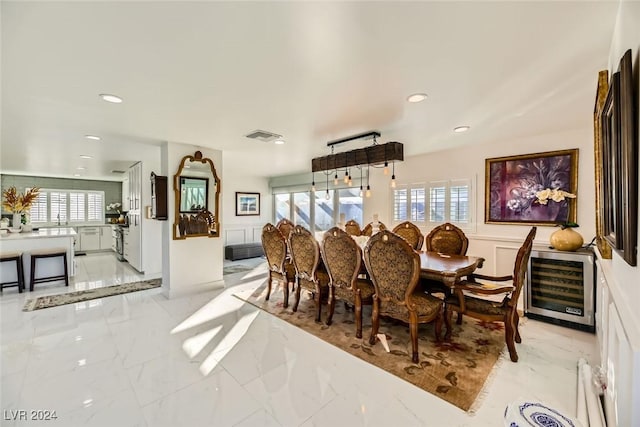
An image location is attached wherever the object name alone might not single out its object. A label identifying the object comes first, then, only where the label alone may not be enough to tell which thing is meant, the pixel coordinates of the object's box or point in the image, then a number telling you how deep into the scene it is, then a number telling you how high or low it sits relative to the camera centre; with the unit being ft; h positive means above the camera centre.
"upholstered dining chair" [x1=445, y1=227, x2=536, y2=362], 8.16 -2.93
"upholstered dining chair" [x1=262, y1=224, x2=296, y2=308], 12.61 -1.99
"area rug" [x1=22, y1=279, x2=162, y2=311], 13.14 -4.20
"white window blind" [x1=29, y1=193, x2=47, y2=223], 26.09 +0.43
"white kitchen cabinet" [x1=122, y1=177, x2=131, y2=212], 26.61 +1.79
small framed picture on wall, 27.20 +0.91
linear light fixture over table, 11.30 +2.50
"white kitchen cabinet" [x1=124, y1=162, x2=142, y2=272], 18.89 -0.52
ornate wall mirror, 14.15 +0.82
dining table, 8.55 -1.83
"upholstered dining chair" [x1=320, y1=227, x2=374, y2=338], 9.66 -2.04
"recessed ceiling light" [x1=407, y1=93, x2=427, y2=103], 7.96 +3.36
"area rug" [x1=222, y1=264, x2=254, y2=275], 20.16 -4.17
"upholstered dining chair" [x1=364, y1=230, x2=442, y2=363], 8.10 -2.19
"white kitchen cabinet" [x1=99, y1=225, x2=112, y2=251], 28.68 -2.47
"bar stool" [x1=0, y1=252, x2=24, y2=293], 14.87 -3.01
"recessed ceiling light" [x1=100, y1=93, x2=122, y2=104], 7.90 +3.37
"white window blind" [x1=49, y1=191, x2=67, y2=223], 26.89 +0.81
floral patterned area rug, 7.17 -4.44
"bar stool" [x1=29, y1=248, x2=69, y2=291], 15.55 -2.59
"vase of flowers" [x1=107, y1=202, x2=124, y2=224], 29.09 +0.73
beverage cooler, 10.09 -2.97
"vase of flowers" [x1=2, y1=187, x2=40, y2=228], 18.52 +0.71
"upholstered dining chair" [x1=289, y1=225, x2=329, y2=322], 11.14 -2.11
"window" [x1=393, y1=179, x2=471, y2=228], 14.76 +0.54
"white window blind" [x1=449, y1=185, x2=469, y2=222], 14.65 +0.45
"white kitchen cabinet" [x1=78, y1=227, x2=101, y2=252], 27.48 -2.42
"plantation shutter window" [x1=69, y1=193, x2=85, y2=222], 27.68 +0.73
